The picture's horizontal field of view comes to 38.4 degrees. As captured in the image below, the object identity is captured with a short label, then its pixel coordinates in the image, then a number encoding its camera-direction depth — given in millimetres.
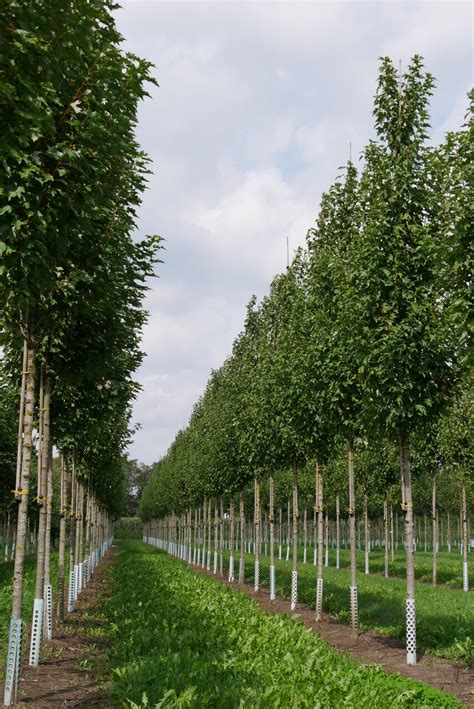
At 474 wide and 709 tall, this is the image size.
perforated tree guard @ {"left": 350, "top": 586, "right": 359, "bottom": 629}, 15591
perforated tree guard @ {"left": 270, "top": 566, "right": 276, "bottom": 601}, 23406
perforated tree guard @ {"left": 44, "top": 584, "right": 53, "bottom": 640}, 13500
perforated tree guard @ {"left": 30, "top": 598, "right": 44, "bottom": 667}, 10781
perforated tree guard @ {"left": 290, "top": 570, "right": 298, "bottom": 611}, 20344
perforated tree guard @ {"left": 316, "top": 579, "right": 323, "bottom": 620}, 17969
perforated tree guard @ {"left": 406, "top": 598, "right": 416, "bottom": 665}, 12664
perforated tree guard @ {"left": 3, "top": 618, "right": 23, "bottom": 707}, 8094
